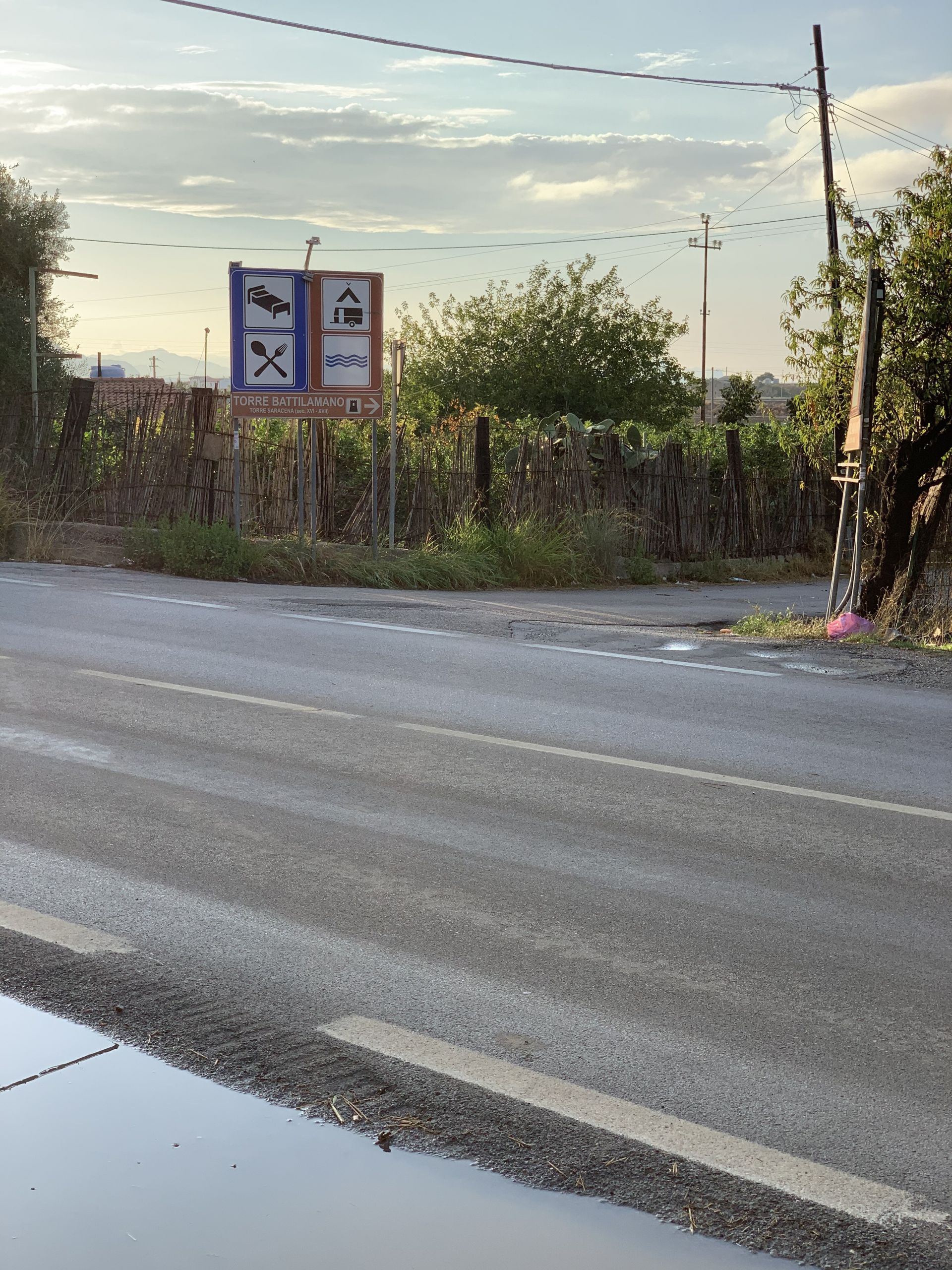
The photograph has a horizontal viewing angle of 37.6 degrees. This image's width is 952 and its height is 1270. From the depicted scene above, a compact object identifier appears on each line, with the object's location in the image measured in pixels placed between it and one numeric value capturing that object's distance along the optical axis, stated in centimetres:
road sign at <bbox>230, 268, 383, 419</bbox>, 1725
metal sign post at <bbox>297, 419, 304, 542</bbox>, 1759
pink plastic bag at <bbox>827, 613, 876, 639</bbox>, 1224
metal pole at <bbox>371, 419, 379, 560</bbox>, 1764
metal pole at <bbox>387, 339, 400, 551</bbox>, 1822
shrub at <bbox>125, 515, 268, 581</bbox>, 1658
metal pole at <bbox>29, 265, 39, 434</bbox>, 3825
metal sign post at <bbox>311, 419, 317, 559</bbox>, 1730
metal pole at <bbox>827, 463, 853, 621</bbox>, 1287
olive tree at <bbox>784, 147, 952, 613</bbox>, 1316
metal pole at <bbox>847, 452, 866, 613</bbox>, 1227
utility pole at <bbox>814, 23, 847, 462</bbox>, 2980
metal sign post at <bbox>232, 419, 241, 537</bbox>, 1755
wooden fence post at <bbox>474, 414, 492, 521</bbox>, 1998
